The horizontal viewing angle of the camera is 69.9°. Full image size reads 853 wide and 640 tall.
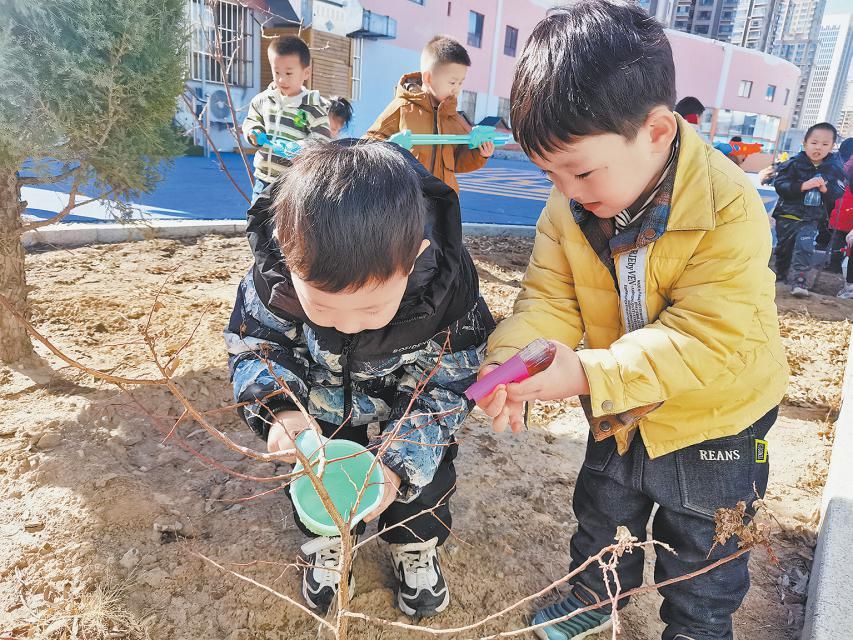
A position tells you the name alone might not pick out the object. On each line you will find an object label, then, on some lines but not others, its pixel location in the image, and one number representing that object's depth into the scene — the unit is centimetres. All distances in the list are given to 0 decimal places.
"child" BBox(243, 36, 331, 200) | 399
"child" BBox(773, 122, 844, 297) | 560
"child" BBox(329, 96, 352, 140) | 552
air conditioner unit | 1268
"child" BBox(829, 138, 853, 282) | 587
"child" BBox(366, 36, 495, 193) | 373
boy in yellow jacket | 120
